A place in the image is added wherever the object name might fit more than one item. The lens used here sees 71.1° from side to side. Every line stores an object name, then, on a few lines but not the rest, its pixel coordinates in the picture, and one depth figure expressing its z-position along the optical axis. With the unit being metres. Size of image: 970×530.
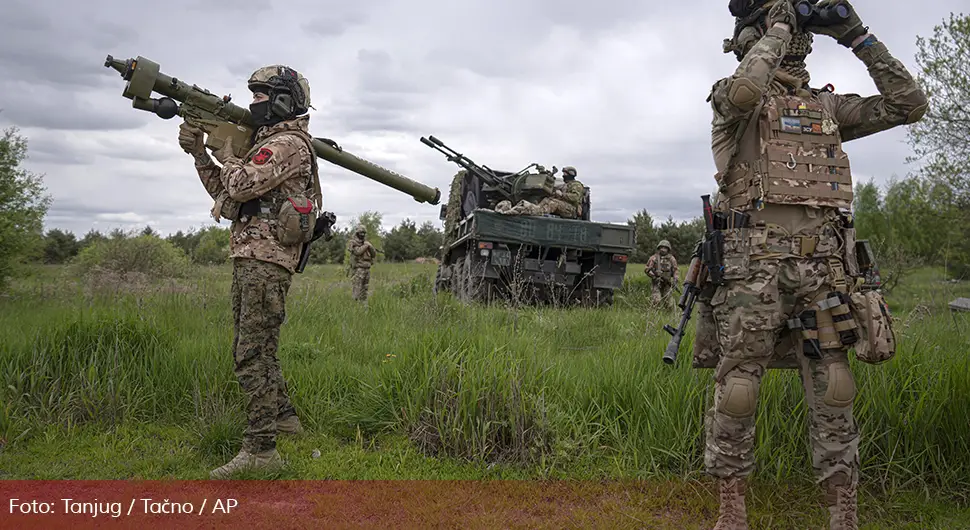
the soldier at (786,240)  3.17
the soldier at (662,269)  12.54
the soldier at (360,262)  12.20
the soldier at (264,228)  4.04
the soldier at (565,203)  12.27
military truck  11.00
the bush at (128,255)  12.89
